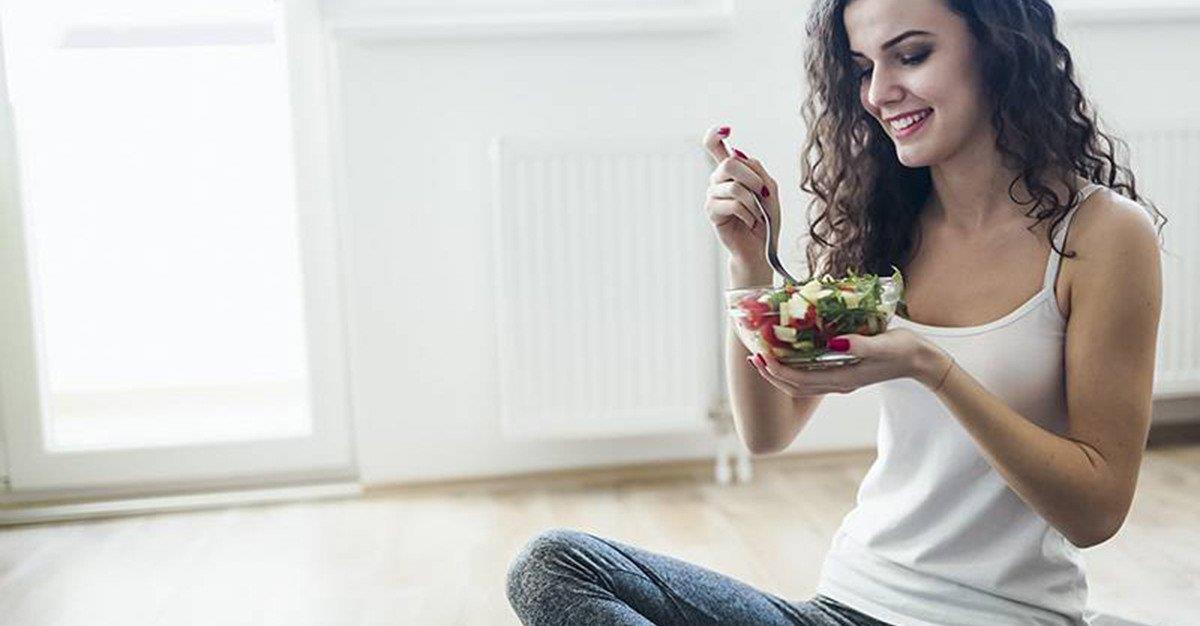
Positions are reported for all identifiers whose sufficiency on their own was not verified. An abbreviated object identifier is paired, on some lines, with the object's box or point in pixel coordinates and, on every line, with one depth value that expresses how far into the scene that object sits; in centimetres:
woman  98
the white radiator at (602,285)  237
